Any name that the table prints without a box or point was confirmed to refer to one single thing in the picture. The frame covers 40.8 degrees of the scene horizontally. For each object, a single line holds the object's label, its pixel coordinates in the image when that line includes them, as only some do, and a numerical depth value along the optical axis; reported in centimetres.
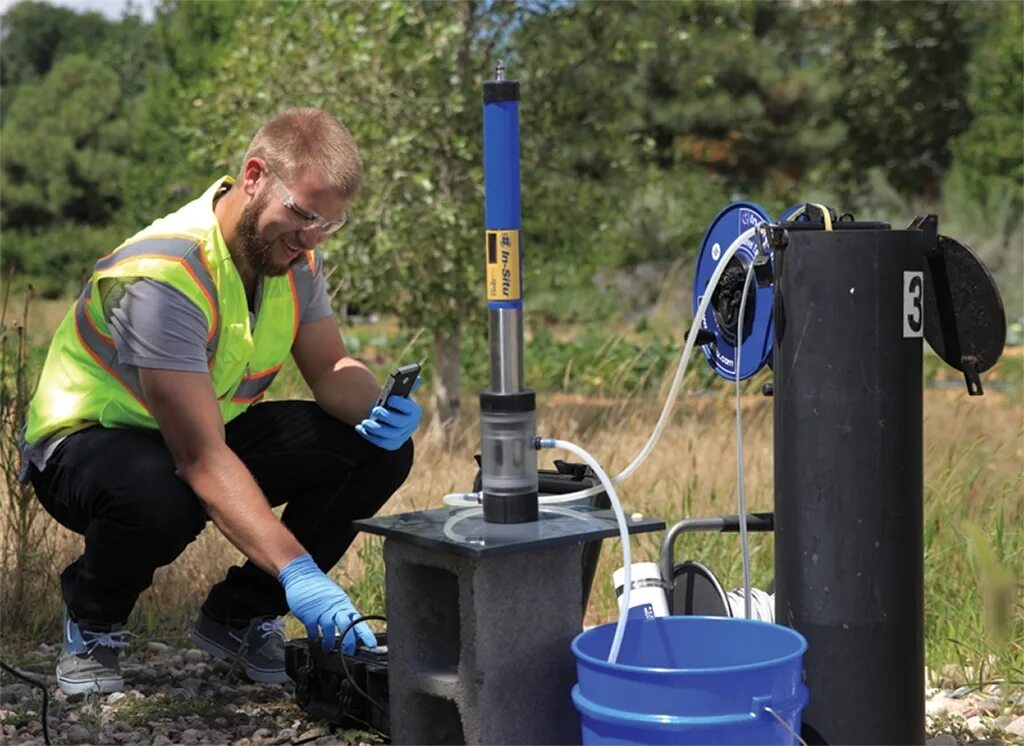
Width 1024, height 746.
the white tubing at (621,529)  241
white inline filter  287
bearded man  299
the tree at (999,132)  1449
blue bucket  219
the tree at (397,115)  684
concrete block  242
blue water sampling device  247
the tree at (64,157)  2045
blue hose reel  275
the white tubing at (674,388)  269
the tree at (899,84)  1859
